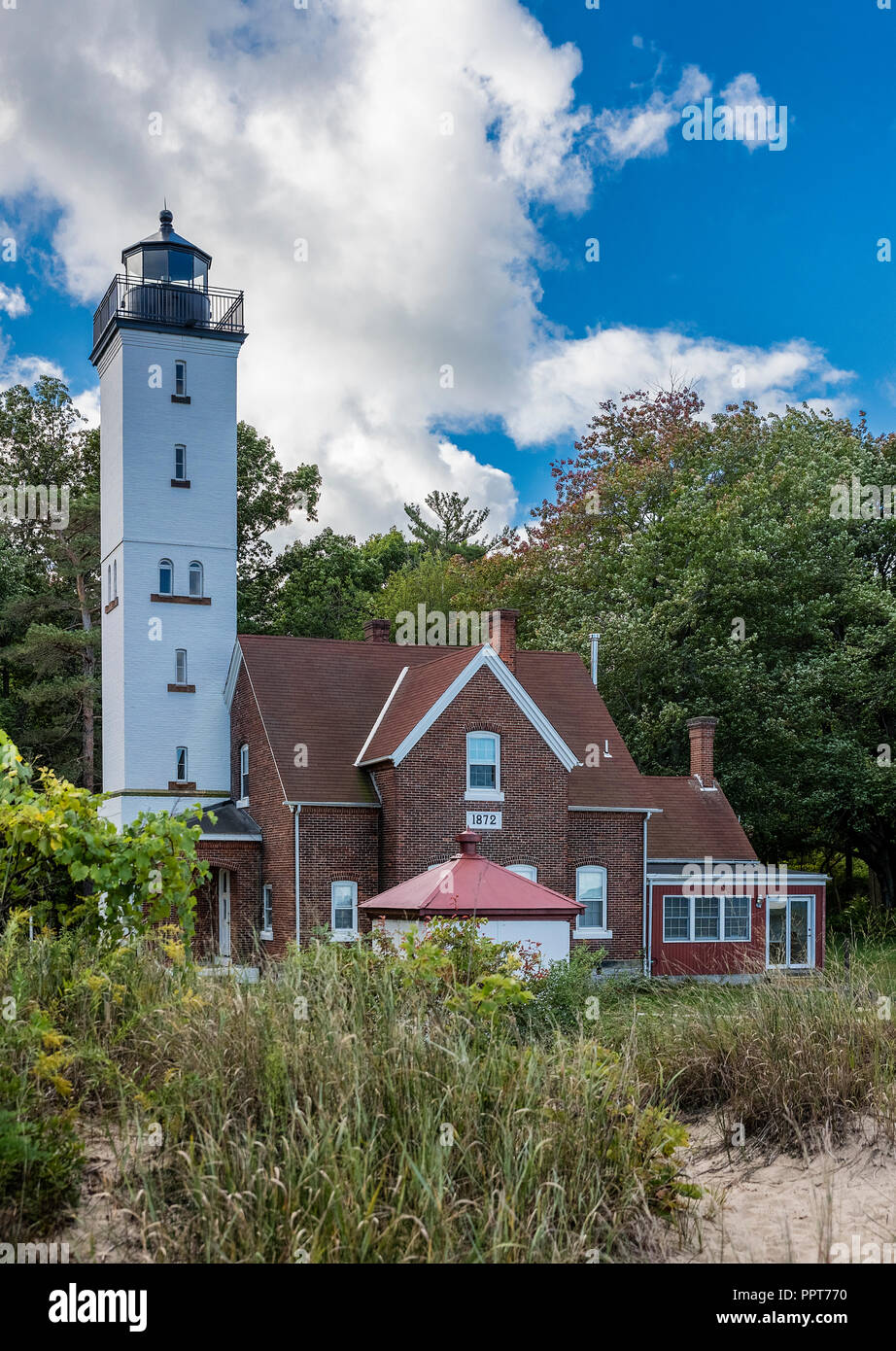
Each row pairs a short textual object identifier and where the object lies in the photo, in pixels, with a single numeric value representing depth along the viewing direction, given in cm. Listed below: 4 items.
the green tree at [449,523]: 7488
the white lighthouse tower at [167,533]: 3522
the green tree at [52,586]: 4600
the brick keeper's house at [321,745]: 2967
